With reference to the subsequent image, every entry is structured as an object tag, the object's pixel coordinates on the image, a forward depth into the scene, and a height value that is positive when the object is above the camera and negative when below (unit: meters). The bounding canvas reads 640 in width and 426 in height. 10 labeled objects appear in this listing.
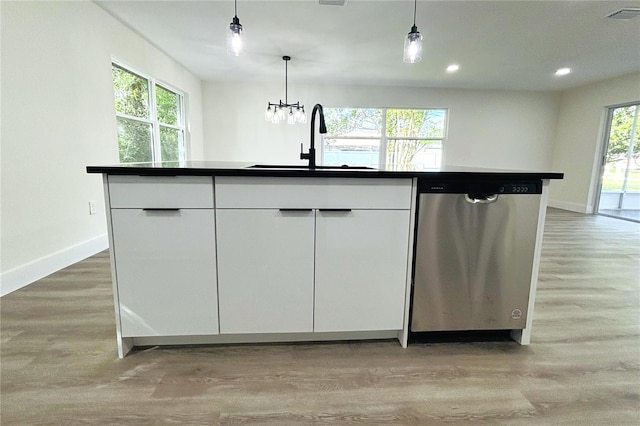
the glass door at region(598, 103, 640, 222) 5.35 +0.16
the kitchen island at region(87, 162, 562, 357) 1.35 -0.38
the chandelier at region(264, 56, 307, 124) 4.50 +0.81
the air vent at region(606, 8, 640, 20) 2.99 +1.61
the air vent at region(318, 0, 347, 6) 2.86 +1.56
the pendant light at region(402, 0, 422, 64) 2.28 +0.93
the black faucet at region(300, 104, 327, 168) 1.54 +0.19
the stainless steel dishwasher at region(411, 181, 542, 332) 1.44 -0.40
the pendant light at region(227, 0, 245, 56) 2.23 +0.94
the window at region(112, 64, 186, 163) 3.68 +0.65
